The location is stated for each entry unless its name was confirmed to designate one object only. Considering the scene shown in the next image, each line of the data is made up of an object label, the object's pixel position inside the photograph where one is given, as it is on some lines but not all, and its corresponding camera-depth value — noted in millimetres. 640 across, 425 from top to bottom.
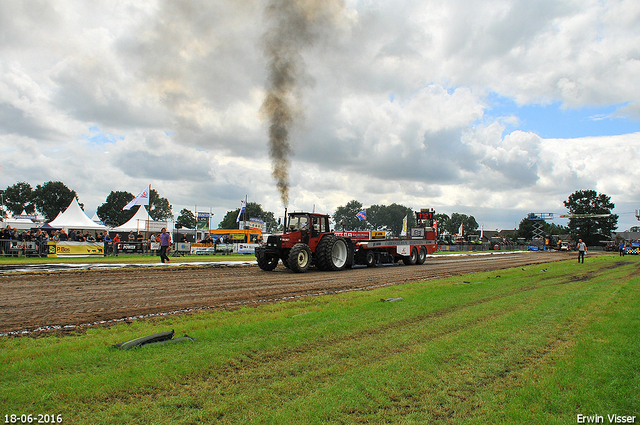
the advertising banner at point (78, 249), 24453
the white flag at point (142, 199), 33406
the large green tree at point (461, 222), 161250
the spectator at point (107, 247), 26875
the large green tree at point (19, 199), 118000
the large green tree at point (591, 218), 97062
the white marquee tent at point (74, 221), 40341
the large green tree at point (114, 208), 126000
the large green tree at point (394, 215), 161250
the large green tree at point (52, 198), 118312
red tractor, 17219
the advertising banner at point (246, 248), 35031
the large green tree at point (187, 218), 145250
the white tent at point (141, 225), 44344
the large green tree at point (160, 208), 149050
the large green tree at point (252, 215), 142125
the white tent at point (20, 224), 48750
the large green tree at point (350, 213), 145412
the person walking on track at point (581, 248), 26734
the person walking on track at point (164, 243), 20094
